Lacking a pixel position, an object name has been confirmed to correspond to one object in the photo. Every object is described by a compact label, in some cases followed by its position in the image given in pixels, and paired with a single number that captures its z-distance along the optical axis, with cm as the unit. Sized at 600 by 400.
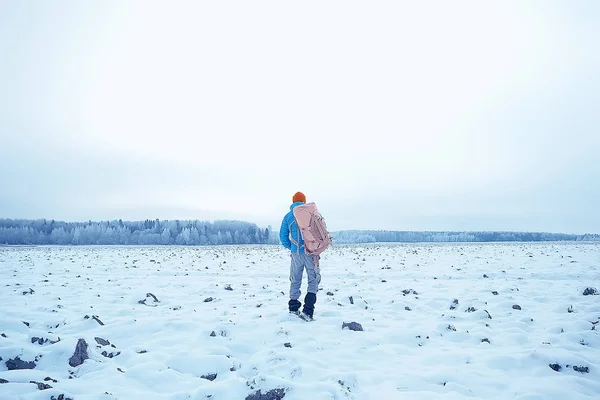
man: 799
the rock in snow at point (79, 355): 523
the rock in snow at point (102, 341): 611
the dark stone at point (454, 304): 887
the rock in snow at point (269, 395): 438
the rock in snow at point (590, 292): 973
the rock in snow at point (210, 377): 510
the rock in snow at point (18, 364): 507
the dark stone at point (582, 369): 504
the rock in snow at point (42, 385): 425
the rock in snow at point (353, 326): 711
